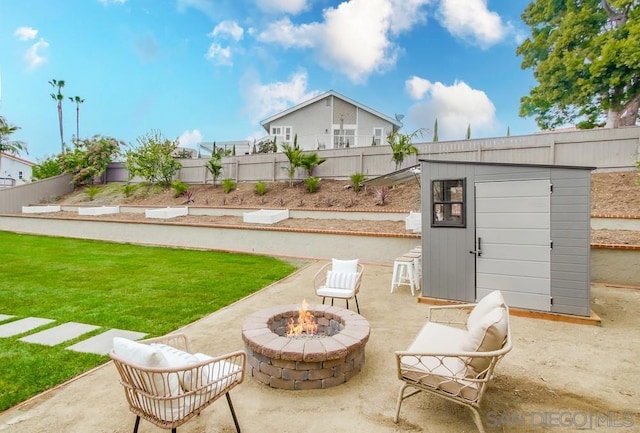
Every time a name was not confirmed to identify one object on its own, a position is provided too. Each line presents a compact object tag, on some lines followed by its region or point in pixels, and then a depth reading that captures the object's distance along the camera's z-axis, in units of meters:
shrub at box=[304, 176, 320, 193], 15.12
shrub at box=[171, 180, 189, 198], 17.88
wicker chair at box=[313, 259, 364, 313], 5.39
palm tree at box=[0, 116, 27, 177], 24.22
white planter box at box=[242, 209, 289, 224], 12.77
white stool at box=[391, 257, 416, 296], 6.70
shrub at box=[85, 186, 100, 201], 21.05
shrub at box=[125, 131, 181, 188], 19.20
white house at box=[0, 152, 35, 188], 34.78
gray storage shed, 5.16
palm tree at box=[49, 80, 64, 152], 39.91
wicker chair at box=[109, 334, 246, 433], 2.27
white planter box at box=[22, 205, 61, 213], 19.56
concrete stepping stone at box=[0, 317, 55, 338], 4.54
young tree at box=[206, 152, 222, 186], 17.92
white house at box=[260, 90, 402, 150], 22.19
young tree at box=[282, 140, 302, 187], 15.63
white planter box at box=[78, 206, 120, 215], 17.39
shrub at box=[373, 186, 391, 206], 12.88
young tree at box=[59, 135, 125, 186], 23.19
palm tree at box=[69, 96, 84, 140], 41.22
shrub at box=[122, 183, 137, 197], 19.91
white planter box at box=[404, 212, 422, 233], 9.80
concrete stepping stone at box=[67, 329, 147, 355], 4.05
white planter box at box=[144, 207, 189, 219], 15.29
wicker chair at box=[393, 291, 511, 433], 2.57
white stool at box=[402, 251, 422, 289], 7.07
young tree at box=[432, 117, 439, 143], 19.10
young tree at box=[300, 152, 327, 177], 15.63
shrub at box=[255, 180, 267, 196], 16.03
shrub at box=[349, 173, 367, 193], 13.95
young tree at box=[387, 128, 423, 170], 13.81
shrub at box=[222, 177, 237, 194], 17.22
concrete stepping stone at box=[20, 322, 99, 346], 4.27
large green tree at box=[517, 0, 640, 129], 14.25
